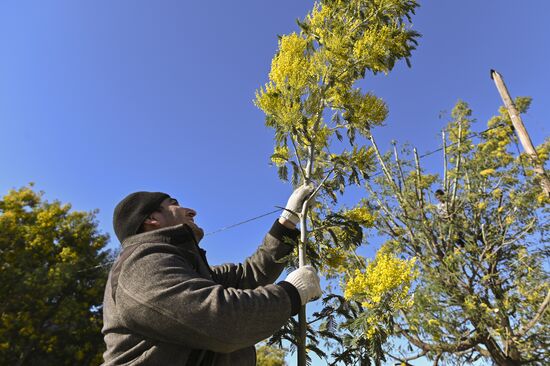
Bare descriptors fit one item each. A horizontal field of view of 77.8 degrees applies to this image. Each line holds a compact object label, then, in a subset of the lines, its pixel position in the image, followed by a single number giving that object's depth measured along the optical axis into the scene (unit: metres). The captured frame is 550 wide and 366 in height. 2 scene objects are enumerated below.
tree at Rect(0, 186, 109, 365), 11.16
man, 1.42
